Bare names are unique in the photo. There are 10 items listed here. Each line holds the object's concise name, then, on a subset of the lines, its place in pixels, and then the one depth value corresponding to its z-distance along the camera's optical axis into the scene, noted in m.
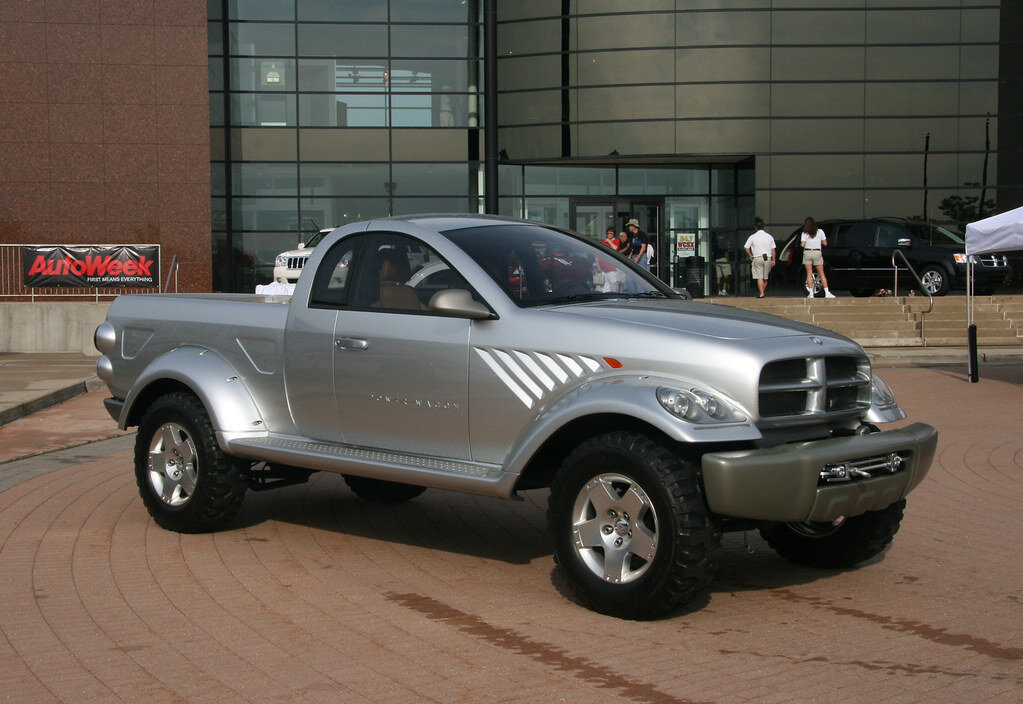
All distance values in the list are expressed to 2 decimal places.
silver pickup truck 5.15
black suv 26.61
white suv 25.83
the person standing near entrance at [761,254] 27.80
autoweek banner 24.30
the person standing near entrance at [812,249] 26.81
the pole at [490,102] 35.41
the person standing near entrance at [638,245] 23.67
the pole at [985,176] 34.28
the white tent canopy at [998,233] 15.78
